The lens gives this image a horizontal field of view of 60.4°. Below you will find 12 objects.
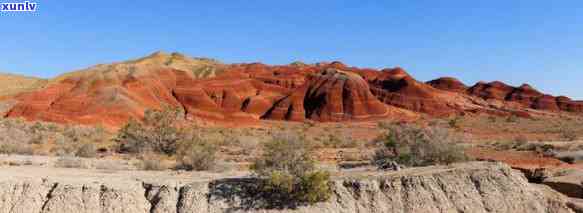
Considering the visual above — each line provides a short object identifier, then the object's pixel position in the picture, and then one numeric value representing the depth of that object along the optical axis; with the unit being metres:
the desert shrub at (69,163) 13.39
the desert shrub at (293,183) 8.63
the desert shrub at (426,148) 12.82
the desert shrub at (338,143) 28.29
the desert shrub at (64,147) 19.36
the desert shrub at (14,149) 18.53
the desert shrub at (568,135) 31.56
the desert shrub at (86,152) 19.00
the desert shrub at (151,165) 13.38
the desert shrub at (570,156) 18.73
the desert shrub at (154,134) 21.89
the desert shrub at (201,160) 13.70
